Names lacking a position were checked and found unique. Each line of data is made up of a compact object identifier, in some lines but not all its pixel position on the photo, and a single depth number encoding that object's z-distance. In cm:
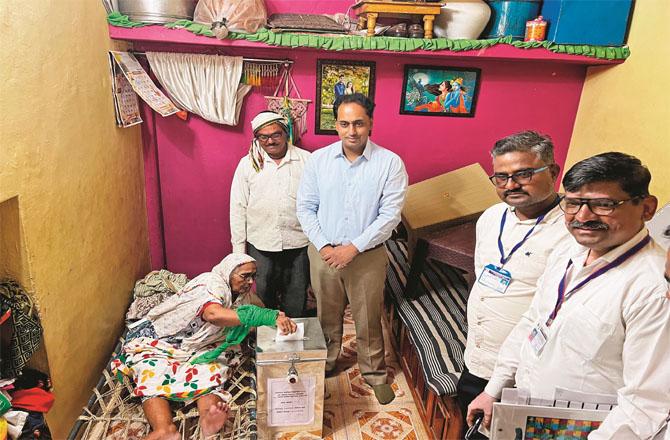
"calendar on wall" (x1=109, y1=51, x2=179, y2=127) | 262
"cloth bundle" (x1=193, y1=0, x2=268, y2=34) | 259
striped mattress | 214
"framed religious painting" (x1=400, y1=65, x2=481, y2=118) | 303
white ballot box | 210
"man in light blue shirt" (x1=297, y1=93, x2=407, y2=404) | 225
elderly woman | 221
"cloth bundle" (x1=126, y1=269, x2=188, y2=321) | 284
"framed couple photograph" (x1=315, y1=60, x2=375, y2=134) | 299
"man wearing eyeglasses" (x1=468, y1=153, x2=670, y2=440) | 111
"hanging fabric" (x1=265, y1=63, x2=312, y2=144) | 300
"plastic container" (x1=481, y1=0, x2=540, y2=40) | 271
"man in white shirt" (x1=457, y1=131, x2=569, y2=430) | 156
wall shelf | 257
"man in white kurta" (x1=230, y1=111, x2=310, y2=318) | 264
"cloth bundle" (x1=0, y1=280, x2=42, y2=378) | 176
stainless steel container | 255
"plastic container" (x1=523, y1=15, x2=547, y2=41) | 269
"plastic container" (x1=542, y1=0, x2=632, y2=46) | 263
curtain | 286
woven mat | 221
